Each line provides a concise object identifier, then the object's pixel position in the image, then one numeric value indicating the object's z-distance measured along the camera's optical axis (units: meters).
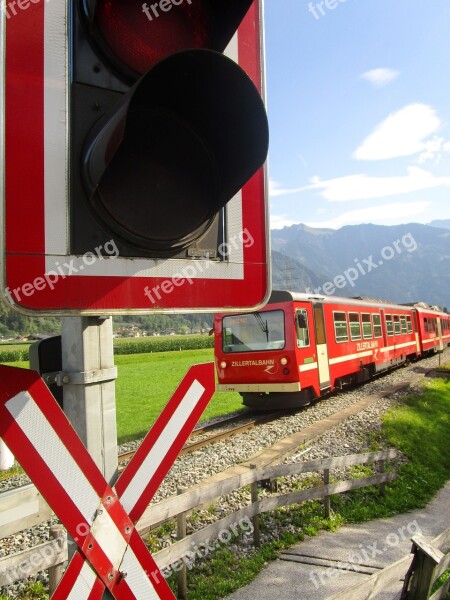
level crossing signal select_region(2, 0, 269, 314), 1.33
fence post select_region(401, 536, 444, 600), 3.13
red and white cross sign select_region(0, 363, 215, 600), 1.25
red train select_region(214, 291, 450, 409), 12.02
